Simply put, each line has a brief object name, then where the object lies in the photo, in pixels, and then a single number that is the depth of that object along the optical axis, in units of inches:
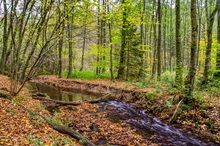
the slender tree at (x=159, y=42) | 674.2
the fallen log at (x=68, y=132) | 228.9
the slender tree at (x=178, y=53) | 464.8
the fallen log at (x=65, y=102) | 436.5
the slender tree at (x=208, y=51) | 490.3
